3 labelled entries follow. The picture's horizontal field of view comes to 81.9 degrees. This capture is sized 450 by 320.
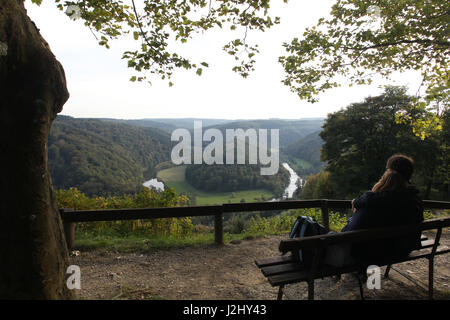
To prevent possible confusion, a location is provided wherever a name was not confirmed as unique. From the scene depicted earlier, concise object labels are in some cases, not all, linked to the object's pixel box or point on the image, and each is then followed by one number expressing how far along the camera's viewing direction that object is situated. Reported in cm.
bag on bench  282
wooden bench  249
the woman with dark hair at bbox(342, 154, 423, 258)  281
